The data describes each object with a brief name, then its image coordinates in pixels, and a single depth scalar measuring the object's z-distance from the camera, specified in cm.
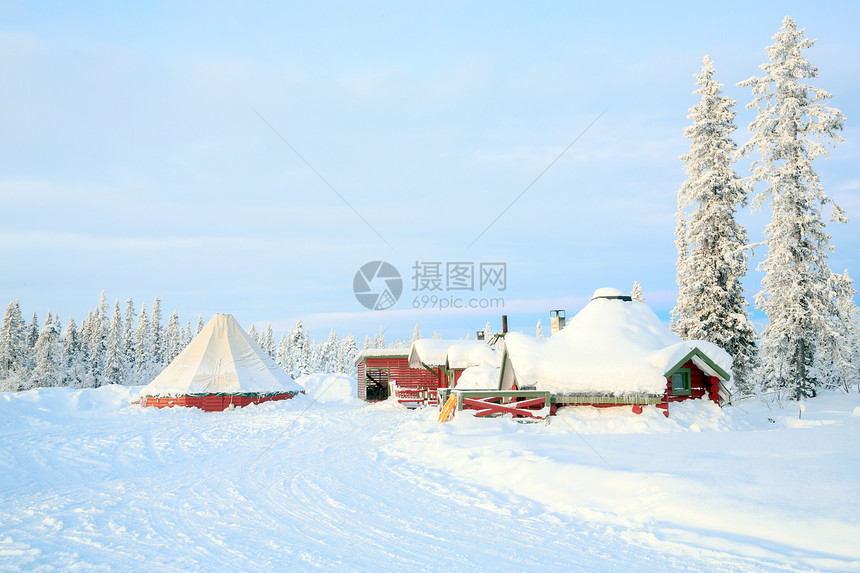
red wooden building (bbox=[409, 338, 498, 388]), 3359
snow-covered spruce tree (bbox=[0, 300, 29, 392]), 6016
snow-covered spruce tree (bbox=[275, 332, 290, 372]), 11475
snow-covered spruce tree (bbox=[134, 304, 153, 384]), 7550
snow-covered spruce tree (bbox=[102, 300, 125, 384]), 6944
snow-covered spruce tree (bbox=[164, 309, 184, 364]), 9831
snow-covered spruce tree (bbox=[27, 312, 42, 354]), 7812
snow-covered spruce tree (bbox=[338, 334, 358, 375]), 10362
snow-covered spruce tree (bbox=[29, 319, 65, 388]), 6325
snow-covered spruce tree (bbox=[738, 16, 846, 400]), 2359
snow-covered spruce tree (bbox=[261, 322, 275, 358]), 11606
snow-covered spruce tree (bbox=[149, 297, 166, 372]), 8494
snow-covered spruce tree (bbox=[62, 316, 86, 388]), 6844
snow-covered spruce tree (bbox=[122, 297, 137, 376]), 7253
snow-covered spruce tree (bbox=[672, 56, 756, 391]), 2642
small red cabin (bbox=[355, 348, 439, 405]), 4341
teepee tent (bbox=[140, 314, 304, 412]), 2936
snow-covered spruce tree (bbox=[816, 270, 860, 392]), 2342
